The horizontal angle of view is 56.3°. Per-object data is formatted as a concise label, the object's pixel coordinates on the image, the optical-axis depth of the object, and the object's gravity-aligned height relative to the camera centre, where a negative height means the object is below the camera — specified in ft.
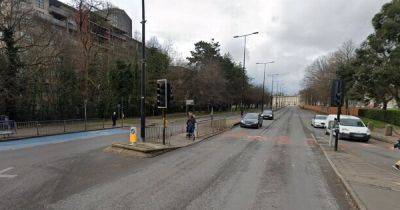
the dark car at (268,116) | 176.67 -11.01
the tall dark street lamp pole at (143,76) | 56.29 +2.37
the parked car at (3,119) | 77.69 -6.07
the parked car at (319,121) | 132.36 -10.11
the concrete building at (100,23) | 145.89 +29.66
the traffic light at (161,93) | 55.42 -0.19
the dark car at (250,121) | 110.01 -8.43
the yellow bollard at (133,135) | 53.98 -6.29
